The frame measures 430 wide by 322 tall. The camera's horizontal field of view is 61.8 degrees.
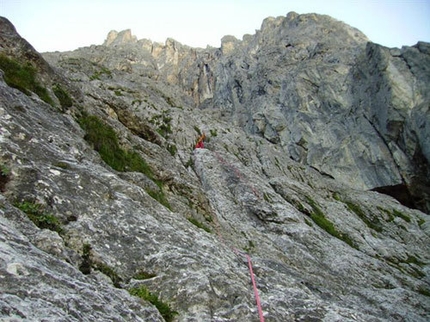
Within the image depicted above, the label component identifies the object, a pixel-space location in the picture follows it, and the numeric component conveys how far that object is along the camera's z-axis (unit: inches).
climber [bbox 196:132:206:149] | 1863.9
